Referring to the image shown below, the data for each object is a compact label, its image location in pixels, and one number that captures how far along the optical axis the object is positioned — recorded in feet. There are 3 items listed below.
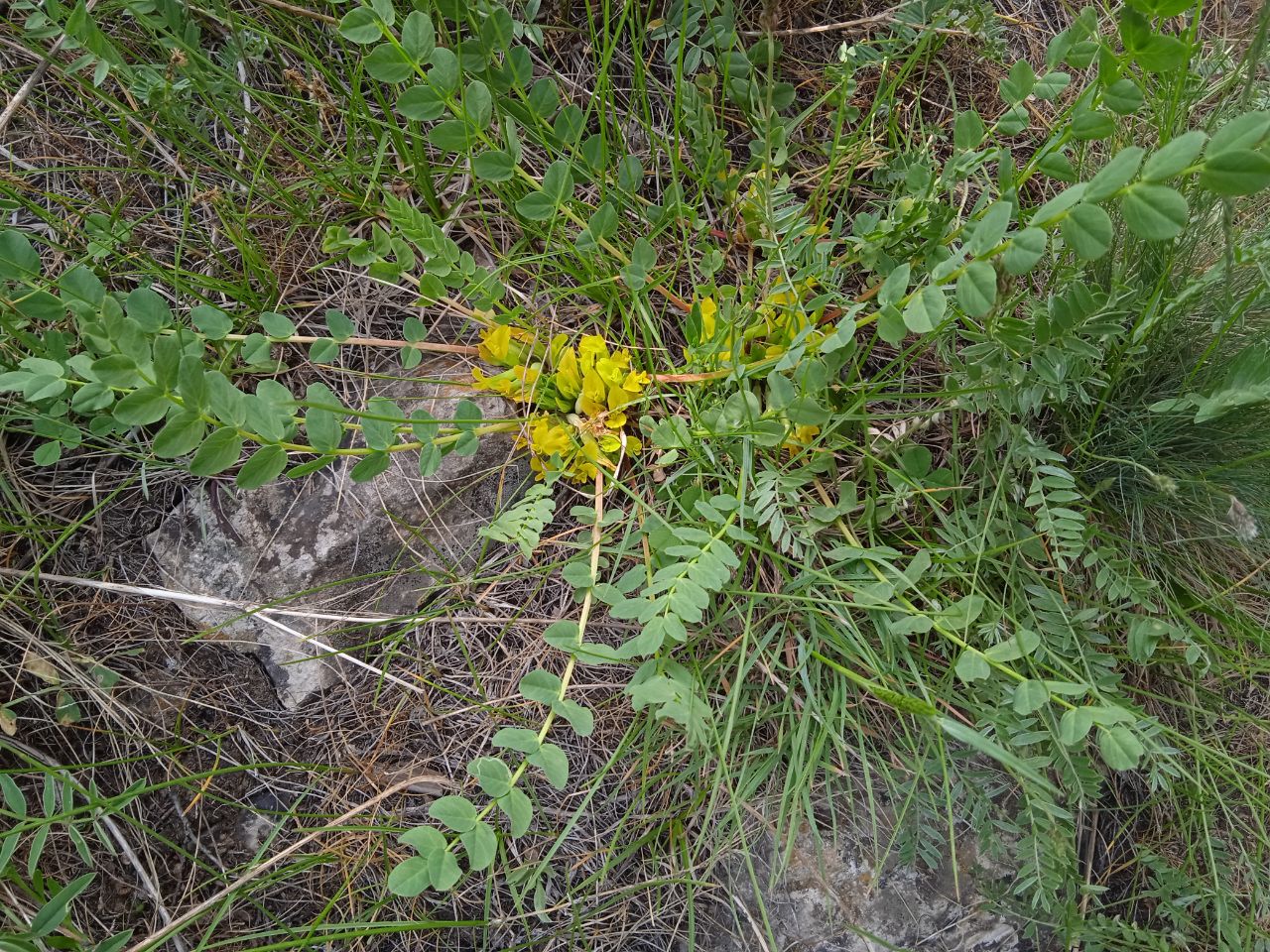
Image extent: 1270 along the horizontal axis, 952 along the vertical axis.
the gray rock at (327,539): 1.99
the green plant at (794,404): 1.54
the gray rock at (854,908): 1.86
